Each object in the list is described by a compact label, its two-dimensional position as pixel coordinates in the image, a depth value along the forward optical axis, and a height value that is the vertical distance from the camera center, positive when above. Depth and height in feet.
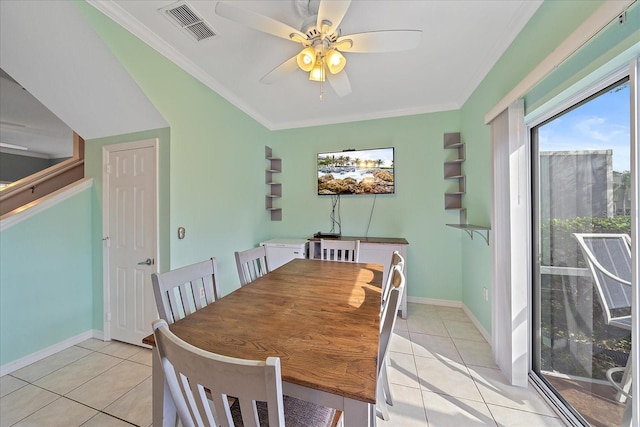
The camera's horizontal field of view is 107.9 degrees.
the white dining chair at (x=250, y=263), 5.73 -1.31
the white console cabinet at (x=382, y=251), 9.50 -1.58
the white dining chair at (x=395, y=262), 4.38 -1.01
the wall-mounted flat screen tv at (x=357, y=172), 10.90 +1.99
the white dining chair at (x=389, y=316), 3.20 -1.45
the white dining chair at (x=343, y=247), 7.74 -1.16
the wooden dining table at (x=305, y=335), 2.28 -1.64
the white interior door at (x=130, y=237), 7.17 -0.71
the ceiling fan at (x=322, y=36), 4.40 +3.76
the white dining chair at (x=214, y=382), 1.69 -1.33
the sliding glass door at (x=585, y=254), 3.84 -0.85
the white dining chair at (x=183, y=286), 3.90 -1.33
